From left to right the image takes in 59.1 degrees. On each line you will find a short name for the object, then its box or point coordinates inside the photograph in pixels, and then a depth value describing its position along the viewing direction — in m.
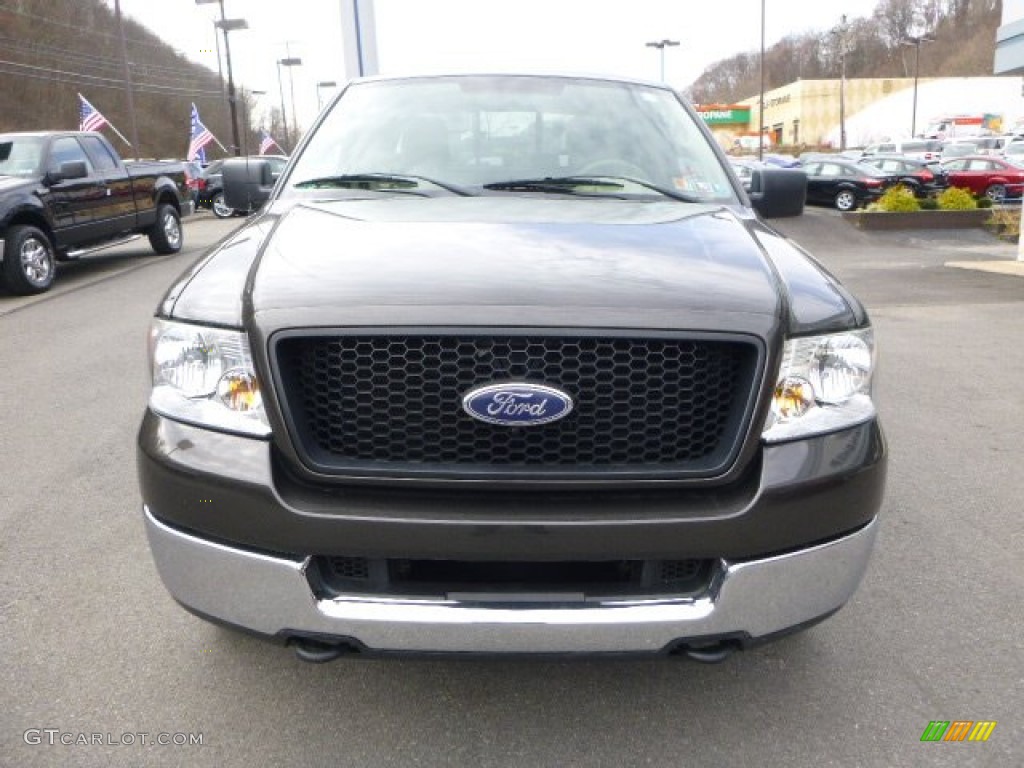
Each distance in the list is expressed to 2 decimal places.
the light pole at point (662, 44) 48.88
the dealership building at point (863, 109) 86.19
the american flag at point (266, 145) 49.63
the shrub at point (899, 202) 18.39
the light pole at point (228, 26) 30.94
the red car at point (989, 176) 26.95
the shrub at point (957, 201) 18.52
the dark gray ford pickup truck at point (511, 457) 2.02
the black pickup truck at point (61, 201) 10.34
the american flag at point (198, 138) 30.00
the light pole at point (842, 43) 78.40
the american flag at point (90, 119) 25.19
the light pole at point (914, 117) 73.61
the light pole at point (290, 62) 48.22
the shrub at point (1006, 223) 16.97
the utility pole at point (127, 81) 27.17
